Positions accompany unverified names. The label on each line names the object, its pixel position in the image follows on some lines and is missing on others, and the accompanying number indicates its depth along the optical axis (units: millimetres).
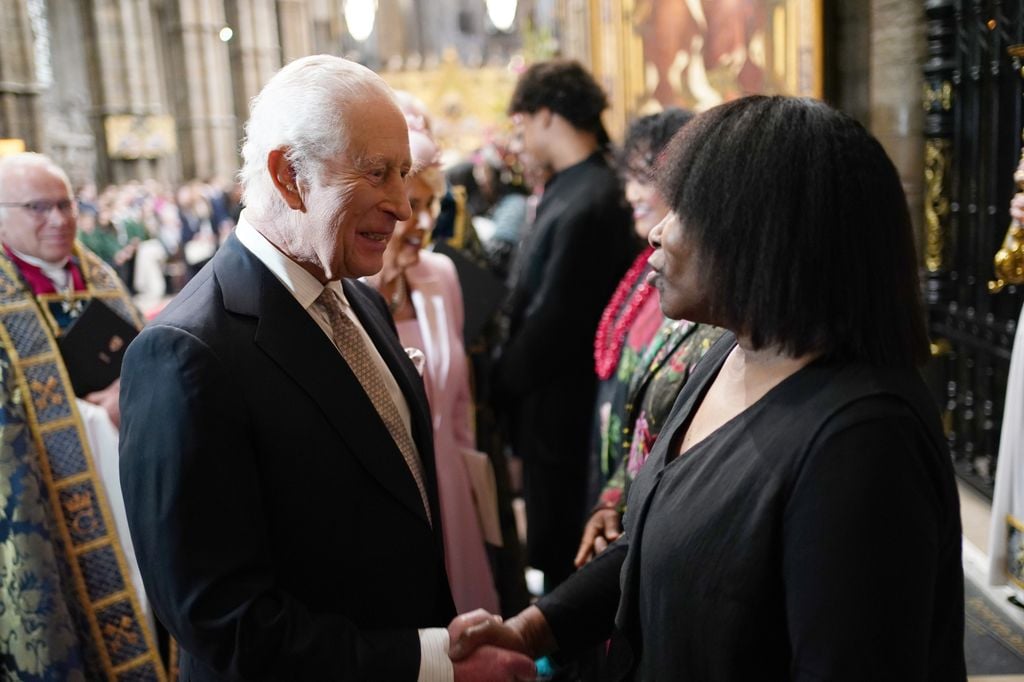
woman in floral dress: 2010
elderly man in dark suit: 1397
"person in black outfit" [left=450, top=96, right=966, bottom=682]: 1069
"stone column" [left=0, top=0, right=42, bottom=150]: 10781
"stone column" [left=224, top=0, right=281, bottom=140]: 28328
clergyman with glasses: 2586
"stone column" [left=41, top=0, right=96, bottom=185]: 20562
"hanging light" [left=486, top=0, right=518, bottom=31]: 18250
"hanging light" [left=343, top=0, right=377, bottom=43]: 17766
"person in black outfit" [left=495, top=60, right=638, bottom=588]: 3328
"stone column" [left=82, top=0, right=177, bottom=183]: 21375
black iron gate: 4051
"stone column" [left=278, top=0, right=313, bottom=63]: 30109
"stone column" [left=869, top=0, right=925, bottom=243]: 4379
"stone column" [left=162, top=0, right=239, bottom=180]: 25016
